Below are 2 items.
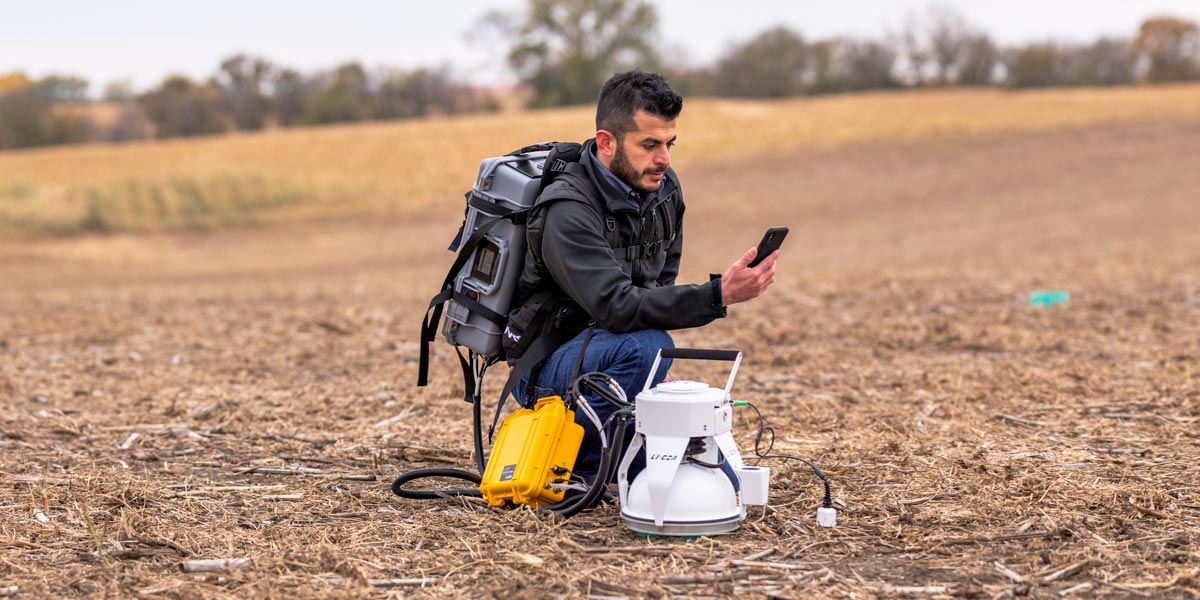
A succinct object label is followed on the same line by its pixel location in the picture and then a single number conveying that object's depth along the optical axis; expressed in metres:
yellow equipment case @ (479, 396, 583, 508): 4.32
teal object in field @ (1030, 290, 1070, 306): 10.66
